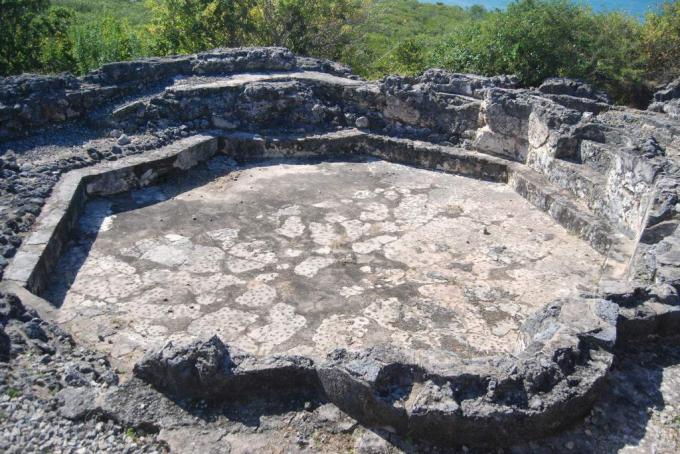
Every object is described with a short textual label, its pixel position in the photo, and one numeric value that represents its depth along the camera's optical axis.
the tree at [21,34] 10.93
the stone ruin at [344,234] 3.32
